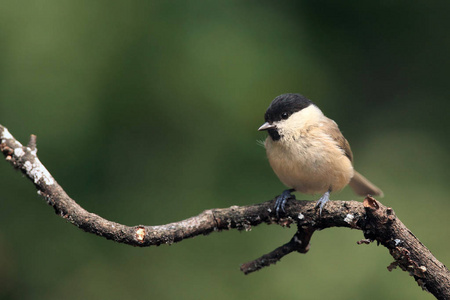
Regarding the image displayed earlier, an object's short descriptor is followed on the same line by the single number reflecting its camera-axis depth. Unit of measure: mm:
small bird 3460
